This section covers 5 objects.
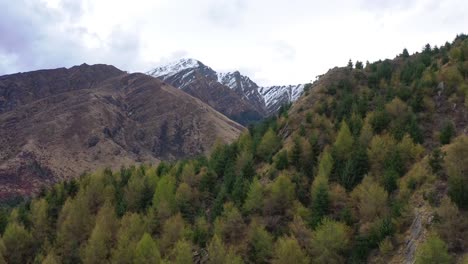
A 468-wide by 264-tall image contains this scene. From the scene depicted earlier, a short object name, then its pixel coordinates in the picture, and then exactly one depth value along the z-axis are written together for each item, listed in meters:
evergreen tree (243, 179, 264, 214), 67.44
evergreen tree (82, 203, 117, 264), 68.88
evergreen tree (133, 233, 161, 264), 60.19
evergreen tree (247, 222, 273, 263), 57.84
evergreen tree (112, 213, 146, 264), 64.81
